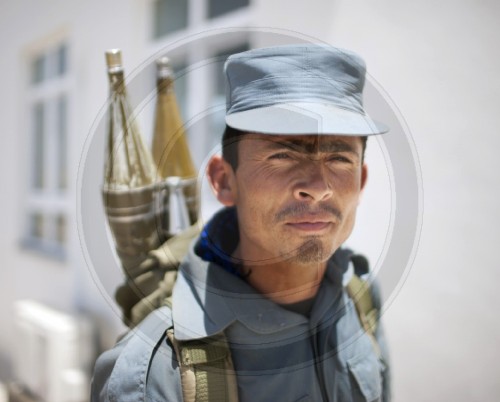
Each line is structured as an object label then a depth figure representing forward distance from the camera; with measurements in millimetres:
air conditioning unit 2395
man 738
